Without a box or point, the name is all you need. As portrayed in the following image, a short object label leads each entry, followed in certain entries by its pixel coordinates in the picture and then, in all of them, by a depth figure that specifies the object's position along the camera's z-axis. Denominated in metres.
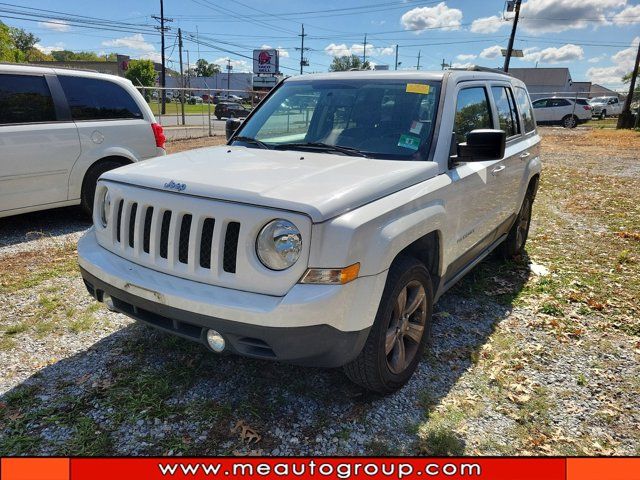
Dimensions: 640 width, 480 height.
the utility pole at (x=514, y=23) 28.80
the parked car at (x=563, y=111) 28.27
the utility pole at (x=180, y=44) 51.84
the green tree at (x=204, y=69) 111.53
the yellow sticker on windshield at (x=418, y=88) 3.40
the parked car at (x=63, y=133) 5.50
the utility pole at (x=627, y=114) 25.59
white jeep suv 2.24
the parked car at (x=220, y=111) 29.34
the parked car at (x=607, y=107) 34.97
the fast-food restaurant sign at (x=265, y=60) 72.98
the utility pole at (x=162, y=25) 43.77
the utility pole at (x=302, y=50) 73.42
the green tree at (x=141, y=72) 61.81
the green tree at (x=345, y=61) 77.00
